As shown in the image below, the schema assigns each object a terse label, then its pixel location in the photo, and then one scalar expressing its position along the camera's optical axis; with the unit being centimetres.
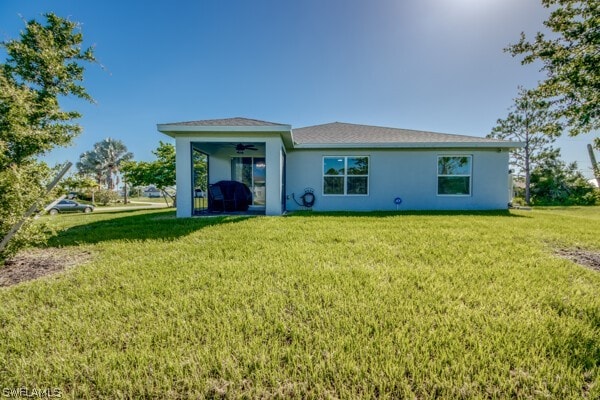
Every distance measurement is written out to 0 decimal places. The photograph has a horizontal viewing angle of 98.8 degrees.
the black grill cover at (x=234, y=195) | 974
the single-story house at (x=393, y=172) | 1027
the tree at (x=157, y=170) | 1791
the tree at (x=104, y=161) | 3838
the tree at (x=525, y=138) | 2180
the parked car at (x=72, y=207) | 1980
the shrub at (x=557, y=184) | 1941
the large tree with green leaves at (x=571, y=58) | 414
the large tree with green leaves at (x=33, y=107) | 358
